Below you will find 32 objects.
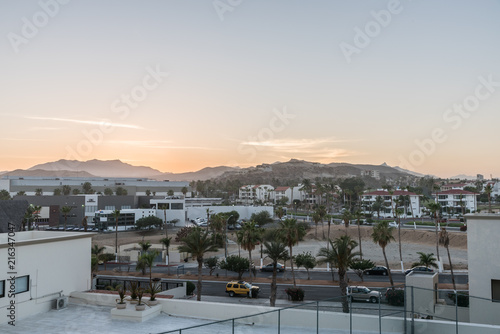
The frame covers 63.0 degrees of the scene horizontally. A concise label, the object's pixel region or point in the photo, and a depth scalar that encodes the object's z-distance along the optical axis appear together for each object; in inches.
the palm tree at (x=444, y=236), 2214.8
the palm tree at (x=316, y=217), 3673.0
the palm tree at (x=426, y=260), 1994.3
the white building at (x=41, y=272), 681.6
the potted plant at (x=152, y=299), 719.1
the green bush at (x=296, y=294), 1684.3
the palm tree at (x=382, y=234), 2130.9
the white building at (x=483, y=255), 812.6
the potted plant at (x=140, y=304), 690.8
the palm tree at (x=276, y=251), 1708.9
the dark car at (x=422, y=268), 2030.0
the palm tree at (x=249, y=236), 2227.1
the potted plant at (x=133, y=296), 726.7
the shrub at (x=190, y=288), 1737.5
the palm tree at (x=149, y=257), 1653.5
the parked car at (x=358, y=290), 1563.9
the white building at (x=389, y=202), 5472.4
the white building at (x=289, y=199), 7759.4
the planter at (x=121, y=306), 701.9
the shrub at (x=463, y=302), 797.9
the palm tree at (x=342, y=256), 1545.3
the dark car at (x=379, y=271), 2262.6
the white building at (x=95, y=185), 6338.6
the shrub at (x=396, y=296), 693.5
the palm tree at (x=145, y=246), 2412.6
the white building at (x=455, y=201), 5349.4
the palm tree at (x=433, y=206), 2261.3
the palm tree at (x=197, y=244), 1600.6
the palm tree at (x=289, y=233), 2034.9
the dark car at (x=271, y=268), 2359.7
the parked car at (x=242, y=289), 1755.7
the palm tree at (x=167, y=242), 2454.5
